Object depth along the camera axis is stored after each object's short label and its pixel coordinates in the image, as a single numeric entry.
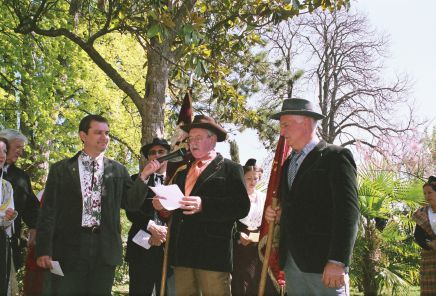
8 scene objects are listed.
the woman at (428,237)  7.29
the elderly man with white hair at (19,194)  5.65
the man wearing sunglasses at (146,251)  5.51
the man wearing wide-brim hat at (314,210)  3.45
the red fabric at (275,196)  4.30
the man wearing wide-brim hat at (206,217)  4.42
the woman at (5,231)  5.06
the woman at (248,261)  6.70
